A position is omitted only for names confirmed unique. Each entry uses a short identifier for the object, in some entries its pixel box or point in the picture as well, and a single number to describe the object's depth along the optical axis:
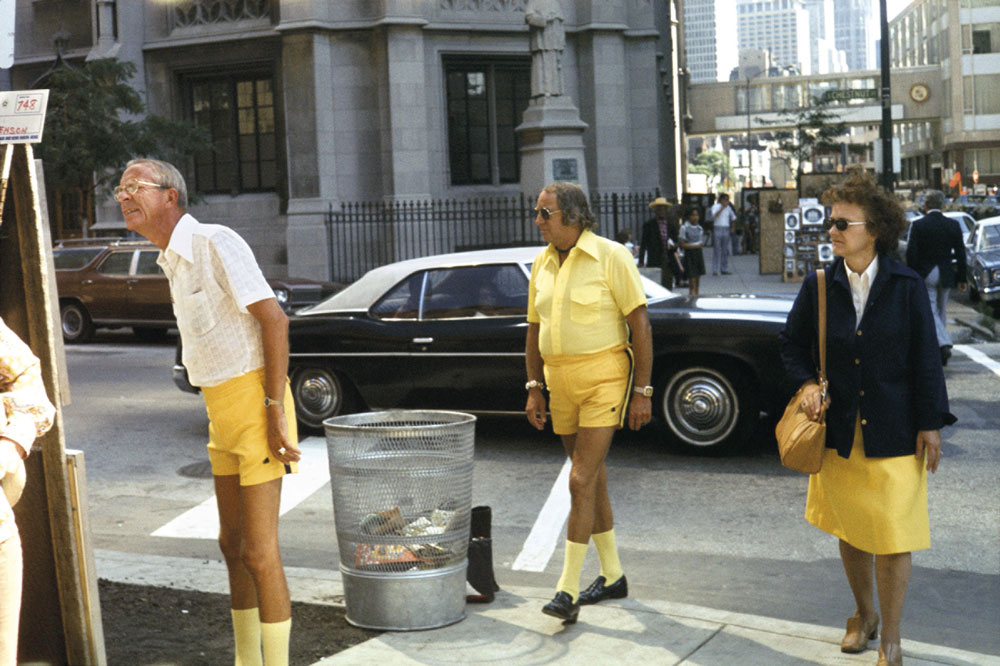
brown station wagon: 19.31
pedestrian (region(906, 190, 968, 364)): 14.02
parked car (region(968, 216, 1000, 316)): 20.75
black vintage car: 9.20
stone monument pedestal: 21.78
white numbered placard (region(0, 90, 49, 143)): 4.12
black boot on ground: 5.64
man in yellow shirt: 5.50
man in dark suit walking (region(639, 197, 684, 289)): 20.70
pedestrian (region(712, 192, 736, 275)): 27.52
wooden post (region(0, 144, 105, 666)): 4.27
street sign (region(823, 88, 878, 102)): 26.28
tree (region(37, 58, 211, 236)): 24.39
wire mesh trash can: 5.25
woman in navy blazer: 4.63
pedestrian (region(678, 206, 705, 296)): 21.16
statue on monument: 20.84
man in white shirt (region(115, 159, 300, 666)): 4.26
